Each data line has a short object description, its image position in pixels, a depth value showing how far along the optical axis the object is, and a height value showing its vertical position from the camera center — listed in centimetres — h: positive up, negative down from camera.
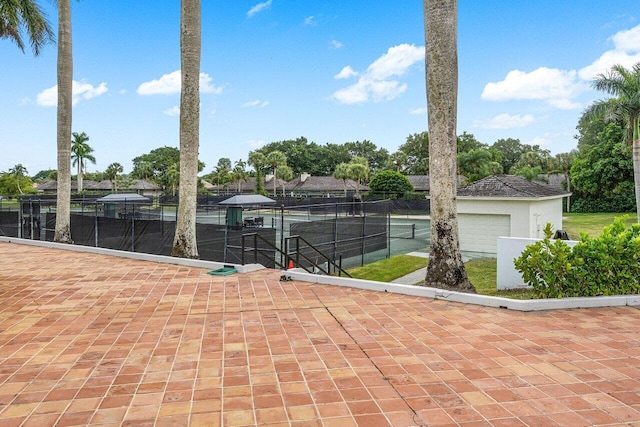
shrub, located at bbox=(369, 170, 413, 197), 3706 +165
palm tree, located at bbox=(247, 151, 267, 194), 4928 +463
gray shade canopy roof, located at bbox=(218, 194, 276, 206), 1758 +10
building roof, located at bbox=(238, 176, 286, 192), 5483 +246
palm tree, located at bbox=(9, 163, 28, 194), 6075 +507
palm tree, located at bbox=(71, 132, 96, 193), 5022 +626
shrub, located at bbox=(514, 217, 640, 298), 524 -81
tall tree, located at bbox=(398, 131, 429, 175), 5879 +710
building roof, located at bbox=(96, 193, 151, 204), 1987 +26
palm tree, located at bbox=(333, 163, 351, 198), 4388 +307
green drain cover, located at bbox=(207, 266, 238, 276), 691 -112
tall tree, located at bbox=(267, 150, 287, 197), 5144 +506
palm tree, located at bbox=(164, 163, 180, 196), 5509 +339
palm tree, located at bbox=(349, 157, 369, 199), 4350 +315
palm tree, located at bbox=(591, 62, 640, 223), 1662 +411
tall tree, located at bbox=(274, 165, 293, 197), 5278 +361
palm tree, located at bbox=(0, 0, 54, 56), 1086 +488
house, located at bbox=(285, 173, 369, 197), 5178 +205
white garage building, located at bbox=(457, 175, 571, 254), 1641 -39
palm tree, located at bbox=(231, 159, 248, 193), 5569 +392
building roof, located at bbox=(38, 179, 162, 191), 5734 +241
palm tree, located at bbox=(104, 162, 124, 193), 5975 +450
